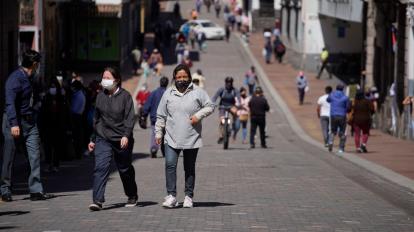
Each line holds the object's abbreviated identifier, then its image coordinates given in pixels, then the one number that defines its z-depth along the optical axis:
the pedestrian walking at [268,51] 64.62
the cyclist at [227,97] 30.02
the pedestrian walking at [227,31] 78.31
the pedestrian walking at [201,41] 70.15
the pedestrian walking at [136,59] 57.03
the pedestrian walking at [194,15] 86.72
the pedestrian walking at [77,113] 23.66
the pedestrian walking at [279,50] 64.75
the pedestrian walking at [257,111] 29.66
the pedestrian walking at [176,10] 88.93
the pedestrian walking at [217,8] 96.35
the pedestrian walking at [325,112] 29.77
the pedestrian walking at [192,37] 72.44
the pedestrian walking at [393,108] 36.16
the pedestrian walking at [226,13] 86.95
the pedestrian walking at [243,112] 32.62
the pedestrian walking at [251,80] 48.59
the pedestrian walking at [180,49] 62.41
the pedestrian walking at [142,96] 38.78
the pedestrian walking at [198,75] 40.81
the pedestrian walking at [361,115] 27.70
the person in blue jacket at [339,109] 27.73
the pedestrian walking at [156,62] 57.61
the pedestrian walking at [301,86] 46.22
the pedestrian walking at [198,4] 98.44
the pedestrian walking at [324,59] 56.06
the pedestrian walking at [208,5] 100.12
